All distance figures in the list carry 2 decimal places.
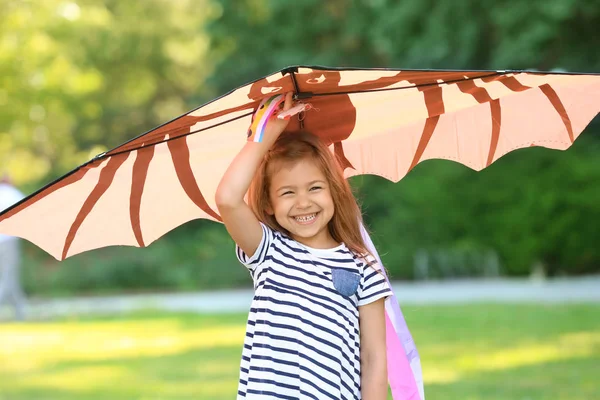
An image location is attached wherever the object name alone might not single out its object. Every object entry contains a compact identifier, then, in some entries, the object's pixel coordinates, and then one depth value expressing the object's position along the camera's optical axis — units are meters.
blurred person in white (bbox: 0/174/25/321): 27.57
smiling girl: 5.61
